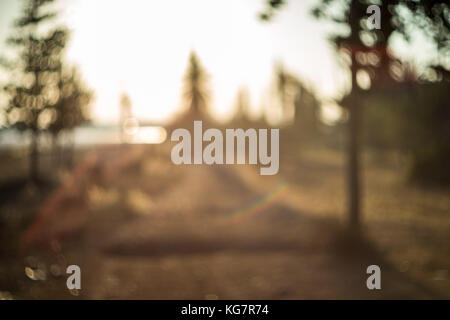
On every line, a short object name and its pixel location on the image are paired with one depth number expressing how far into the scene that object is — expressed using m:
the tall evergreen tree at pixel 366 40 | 4.71
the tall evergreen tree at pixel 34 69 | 15.65
